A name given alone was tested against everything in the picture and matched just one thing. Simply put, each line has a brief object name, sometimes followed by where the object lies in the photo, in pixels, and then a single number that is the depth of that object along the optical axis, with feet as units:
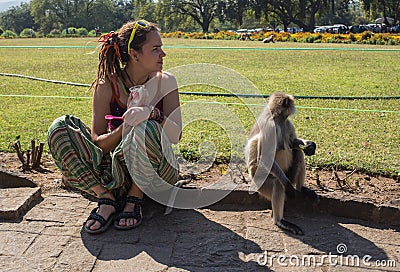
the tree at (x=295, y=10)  182.50
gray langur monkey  10.80
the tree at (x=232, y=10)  211.00
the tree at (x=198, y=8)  232.73
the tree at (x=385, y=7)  174.09
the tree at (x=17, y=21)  372.38
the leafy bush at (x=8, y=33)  201.32
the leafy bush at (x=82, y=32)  207.84
